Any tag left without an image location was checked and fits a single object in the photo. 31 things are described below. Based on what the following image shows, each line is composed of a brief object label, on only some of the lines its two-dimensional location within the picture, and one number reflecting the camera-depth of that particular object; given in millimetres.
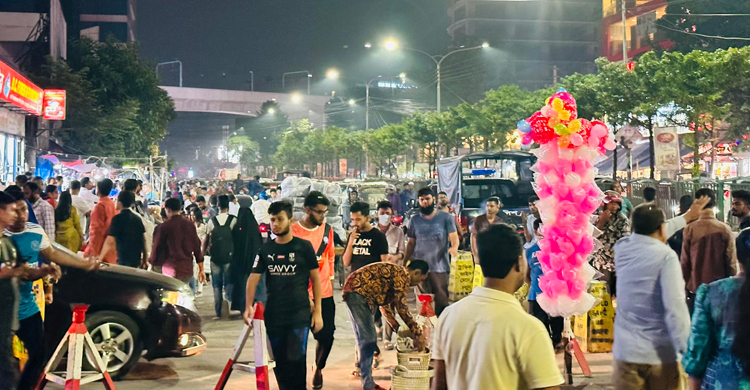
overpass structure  107000
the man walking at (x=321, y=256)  7617
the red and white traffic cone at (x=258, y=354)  6336
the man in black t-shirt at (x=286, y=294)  6398
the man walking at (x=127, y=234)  9930
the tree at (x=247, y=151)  124438
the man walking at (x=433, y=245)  9836
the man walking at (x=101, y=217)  10664
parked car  7922
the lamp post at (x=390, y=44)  33156
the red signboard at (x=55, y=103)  30391
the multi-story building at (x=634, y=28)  63219
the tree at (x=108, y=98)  38312
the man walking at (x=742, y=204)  8883
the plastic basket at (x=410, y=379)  6961
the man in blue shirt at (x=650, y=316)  4965
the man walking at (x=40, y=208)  10734
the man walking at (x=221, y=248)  12070
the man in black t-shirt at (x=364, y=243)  8430
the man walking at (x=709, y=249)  7910
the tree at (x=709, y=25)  48906
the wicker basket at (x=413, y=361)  7074
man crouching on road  7320
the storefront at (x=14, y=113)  23031
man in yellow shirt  3277
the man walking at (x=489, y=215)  12273
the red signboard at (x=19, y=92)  22266
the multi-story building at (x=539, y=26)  112500
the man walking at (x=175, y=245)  10930
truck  19797
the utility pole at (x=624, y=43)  30136
